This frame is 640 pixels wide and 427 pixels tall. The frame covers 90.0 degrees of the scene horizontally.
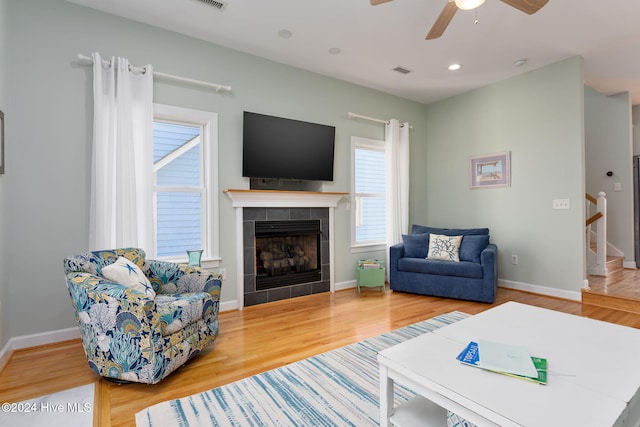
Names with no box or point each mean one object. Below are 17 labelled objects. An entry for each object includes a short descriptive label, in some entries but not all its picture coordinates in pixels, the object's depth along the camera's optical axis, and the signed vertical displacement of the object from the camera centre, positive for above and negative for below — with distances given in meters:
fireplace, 3.81 -0.49
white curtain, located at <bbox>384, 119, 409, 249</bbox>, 4.77 +0.54
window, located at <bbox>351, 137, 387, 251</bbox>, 4.60 +0.29
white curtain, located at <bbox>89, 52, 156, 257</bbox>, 2.76 +0.52
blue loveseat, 3.69 -0.67
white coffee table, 1.00 -0.61
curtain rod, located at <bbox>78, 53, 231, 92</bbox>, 2.75 +1.37
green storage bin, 4.25 -0.81
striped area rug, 1.65 -1.06
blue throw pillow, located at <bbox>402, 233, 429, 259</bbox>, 4.30 -0.44
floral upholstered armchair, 1.87 -0.65
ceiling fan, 2.13 +1.43
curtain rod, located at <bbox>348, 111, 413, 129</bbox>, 4.46 +1.38
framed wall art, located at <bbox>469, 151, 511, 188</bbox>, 4.45 +0.63
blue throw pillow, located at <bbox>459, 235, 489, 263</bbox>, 3.92 -0.41
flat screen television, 3.62 +0.80
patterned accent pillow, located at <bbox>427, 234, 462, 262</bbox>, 4.04 -0.44
